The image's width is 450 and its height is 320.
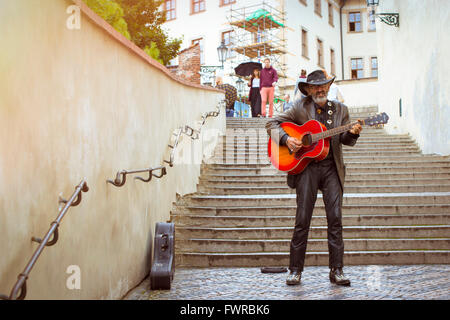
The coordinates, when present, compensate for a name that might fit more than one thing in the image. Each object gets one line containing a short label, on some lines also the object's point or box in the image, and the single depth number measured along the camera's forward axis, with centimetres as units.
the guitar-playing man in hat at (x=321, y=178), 497
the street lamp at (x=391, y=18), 1427
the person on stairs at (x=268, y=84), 1598
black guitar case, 503
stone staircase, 630
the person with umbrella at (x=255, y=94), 1741
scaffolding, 2828
